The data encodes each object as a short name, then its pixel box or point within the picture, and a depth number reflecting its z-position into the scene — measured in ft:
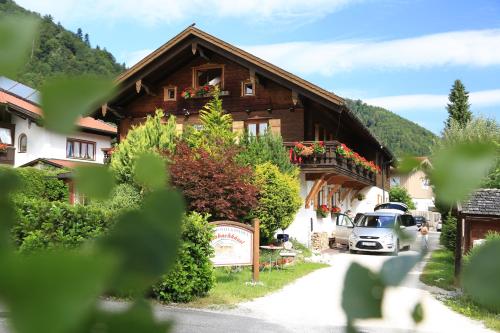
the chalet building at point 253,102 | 58.18
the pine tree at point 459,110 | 124.57
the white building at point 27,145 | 87.45
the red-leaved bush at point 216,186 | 41.03
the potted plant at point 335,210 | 67.92
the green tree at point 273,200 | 48.08
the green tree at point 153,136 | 46.47
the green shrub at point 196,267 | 27.99
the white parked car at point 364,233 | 52.85
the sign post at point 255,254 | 34.63
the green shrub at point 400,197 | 123.63
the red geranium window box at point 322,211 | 62.28
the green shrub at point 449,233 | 49.83
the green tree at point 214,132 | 48.55
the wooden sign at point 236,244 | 33.71
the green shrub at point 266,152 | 52.06
